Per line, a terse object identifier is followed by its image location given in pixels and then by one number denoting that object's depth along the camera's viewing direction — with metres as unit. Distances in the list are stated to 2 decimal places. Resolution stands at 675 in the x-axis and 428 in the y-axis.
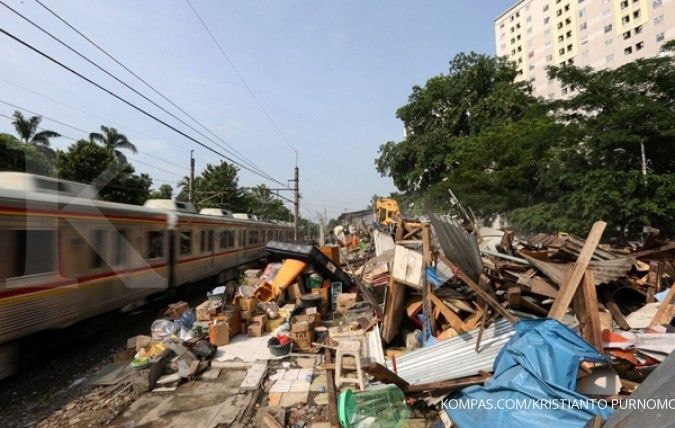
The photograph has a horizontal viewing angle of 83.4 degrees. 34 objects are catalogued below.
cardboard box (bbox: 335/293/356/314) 9.20
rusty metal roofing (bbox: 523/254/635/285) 5.34
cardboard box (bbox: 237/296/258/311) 7.97
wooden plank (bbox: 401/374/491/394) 4.15
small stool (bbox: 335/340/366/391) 5.20
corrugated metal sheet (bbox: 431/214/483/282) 5.88
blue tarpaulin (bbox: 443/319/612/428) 3.23
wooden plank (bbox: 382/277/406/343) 6.57
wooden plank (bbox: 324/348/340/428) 4.24
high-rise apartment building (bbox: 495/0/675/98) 45.78
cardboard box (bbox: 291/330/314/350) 6.62
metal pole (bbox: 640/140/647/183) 16.94
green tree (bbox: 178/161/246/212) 36.25
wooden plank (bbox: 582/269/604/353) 4.23
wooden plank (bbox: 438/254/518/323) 4.88
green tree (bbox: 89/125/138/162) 29.11
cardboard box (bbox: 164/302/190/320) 7.93
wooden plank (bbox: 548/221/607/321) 4.60
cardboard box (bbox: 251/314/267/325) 7.62
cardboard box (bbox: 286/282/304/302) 9.55
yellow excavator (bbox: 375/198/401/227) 21.85
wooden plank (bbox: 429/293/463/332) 5.53
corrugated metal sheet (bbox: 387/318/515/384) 4.52
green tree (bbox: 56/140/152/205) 24.47
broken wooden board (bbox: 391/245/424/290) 6.35
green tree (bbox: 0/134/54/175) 22.86
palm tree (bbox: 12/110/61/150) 26.92
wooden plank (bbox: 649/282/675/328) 4.84
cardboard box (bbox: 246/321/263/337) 7.42
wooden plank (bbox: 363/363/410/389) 4.16
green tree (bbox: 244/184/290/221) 42.19
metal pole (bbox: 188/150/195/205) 20.41
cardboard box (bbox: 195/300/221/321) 7.79
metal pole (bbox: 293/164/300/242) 25.94
